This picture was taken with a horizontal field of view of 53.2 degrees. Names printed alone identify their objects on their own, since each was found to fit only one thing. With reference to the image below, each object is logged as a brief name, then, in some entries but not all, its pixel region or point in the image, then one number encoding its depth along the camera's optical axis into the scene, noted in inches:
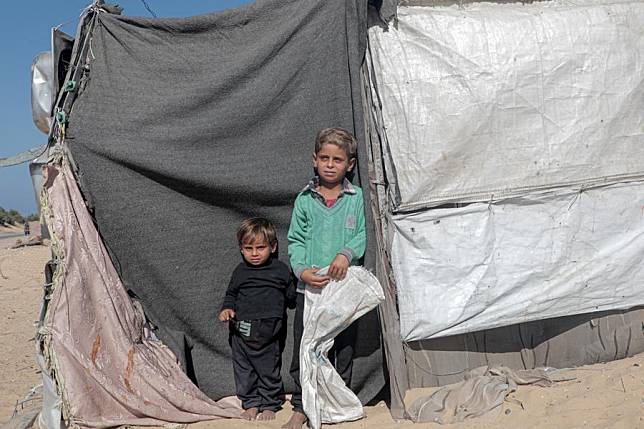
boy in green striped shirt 131.5
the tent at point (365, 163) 136.6
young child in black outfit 138.9
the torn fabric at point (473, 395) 131.3
